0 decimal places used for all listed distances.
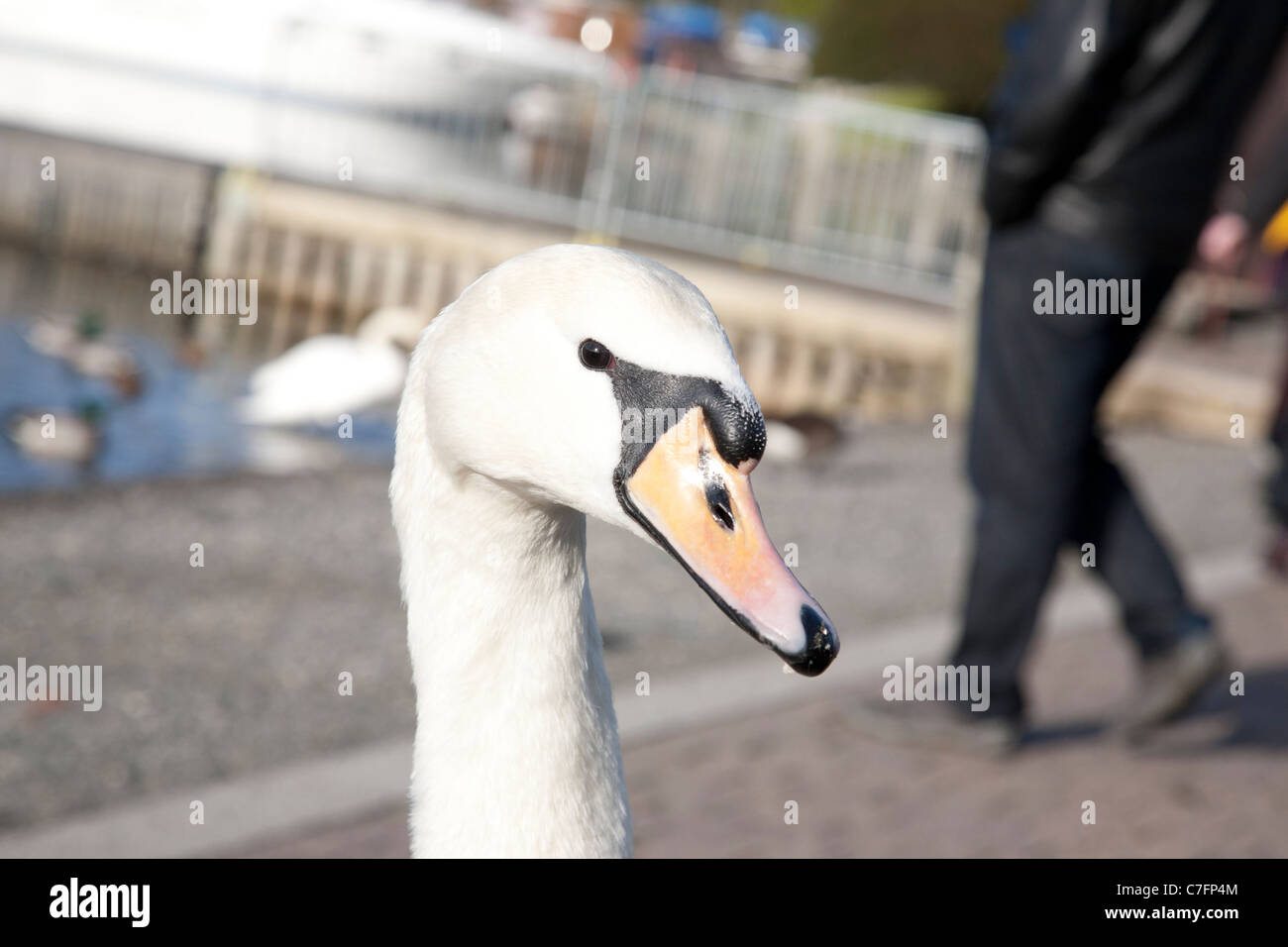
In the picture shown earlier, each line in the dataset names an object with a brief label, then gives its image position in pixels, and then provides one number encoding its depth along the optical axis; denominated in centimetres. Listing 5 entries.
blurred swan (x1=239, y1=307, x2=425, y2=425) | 897
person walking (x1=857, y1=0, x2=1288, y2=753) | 396
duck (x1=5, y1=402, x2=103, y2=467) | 773
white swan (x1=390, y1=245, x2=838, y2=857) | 162
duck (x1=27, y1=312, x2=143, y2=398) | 902
